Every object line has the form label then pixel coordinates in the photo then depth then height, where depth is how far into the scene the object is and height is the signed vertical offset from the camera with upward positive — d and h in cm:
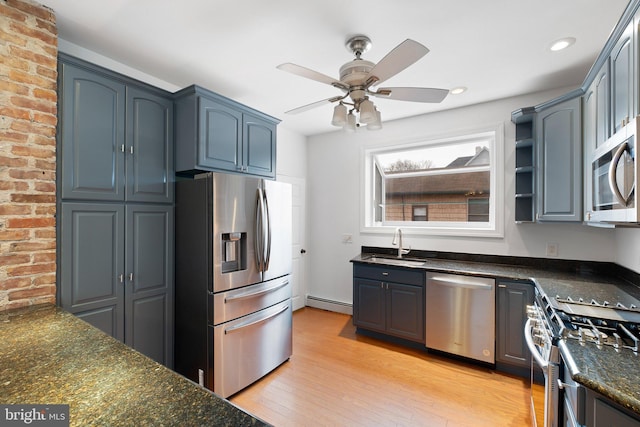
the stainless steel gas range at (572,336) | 119 -55
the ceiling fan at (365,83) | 162 +80
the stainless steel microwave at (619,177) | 129 +18
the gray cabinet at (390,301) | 298 -93
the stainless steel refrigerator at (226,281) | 220 -55
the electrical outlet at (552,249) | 282 -34
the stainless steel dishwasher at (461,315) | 263 -94
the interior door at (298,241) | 422 -41
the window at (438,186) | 328 +34
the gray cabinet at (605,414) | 90 -63
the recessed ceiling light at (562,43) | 200 +118
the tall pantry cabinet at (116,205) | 186 +4
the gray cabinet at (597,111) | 177 +68
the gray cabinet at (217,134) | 235 +67
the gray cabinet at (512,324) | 248 -94
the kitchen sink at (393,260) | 322 -55
